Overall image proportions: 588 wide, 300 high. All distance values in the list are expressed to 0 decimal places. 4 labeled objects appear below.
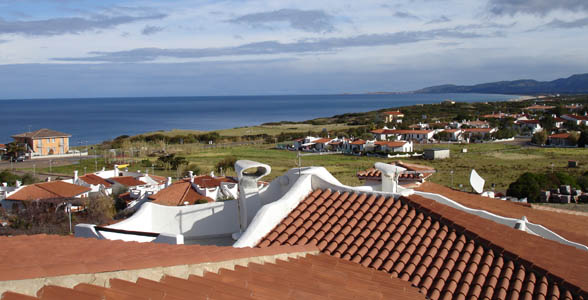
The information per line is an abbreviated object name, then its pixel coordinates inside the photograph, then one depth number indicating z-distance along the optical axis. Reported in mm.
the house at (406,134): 84062
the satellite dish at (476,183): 16234
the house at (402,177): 17088
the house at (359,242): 4945
